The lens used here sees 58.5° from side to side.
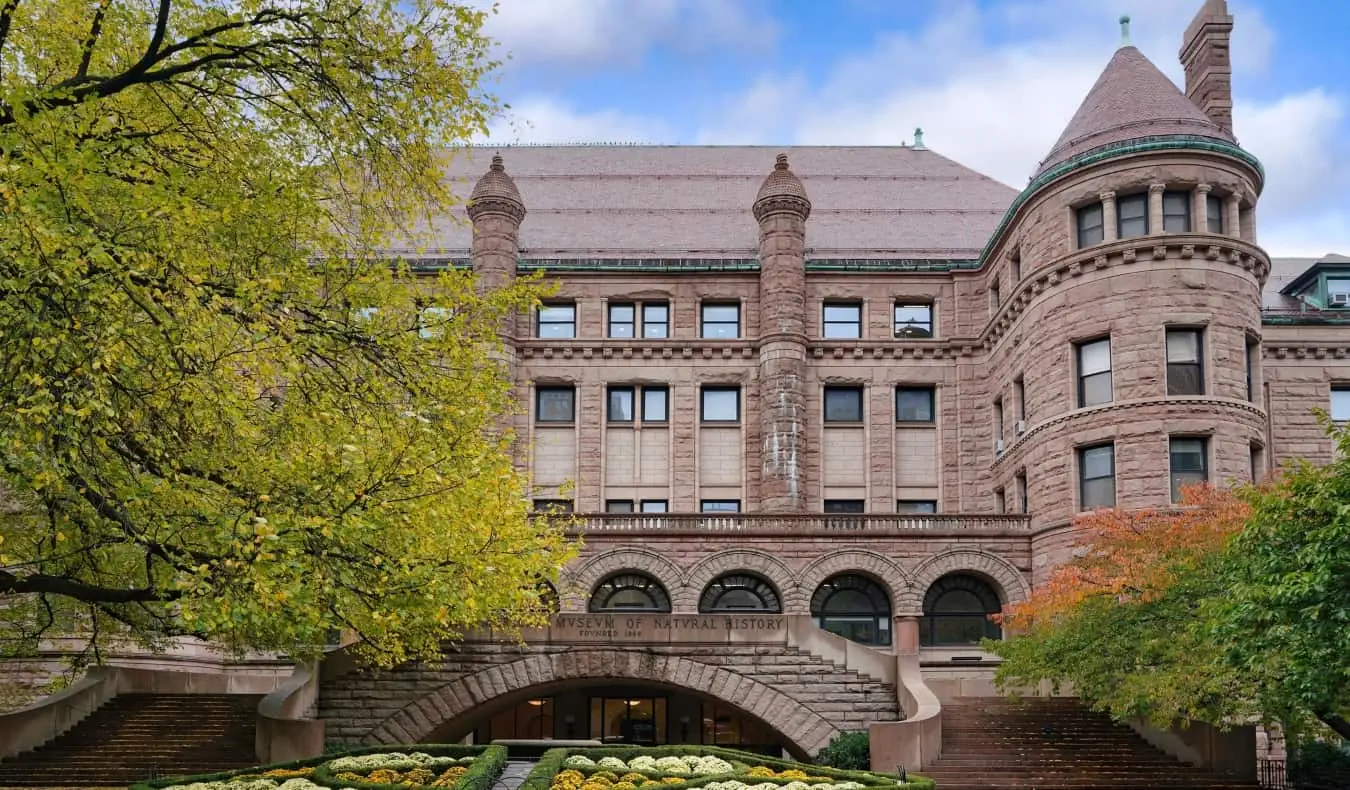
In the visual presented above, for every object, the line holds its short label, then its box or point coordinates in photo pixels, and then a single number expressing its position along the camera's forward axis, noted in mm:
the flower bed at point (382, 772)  14953
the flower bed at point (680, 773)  15578
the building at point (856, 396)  26797
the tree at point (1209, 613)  15852
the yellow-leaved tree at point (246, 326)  11625
